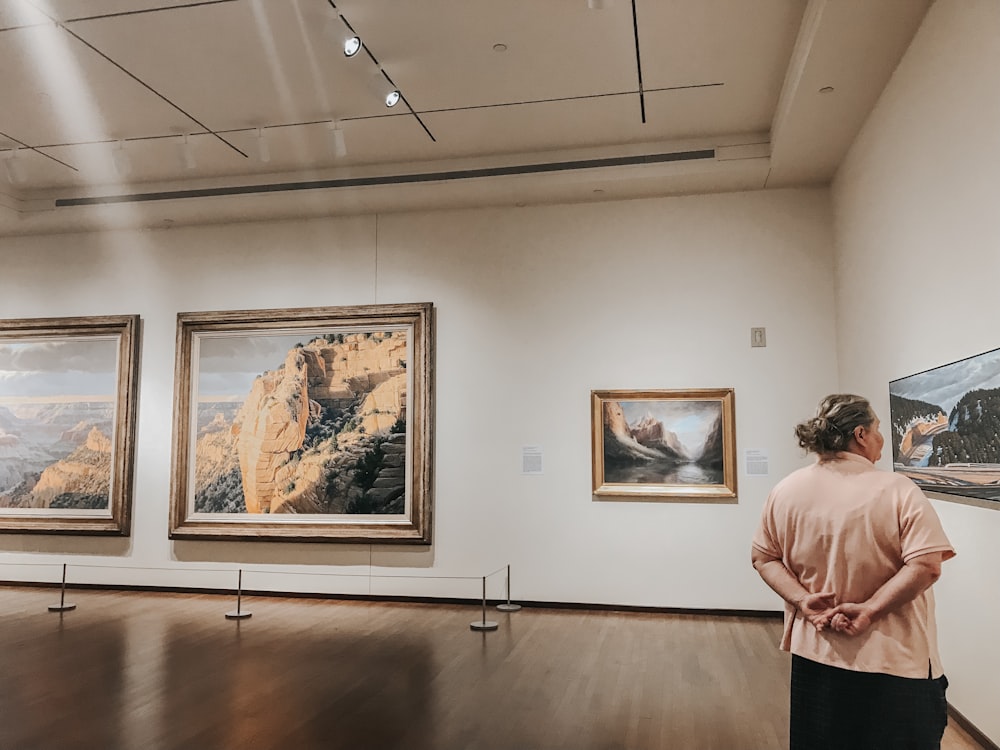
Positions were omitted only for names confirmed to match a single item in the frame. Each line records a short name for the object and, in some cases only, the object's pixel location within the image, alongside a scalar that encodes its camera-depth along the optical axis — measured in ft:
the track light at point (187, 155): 26.58
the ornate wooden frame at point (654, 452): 27.61
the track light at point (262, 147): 26.12
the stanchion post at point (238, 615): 26.84
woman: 8.33
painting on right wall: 14.38
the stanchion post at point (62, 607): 27.99
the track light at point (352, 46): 19.36
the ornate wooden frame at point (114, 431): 32.09
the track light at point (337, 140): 25.09
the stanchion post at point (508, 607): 27.91
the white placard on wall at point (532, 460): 29.14
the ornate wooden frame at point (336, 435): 29.66
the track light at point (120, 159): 27.68
